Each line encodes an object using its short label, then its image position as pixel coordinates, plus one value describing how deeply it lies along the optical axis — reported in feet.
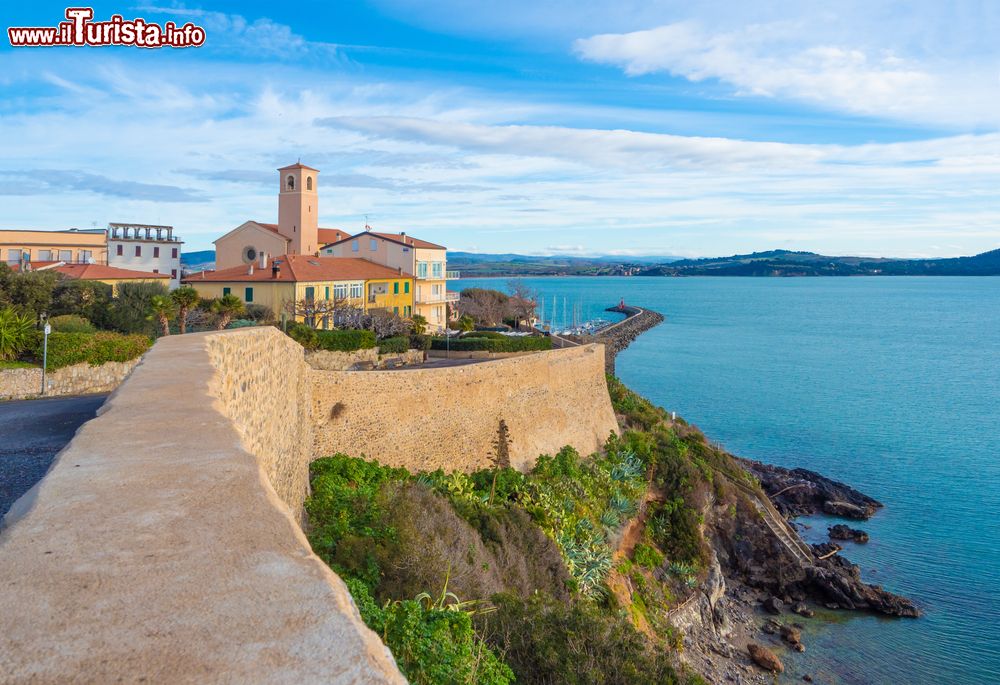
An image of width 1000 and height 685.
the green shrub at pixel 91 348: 65.57
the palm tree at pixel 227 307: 98.84
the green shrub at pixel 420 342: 123.54
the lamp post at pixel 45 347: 59.62
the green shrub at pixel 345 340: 102.58
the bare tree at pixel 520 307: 223.30
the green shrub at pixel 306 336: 99.35
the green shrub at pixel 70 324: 77.87
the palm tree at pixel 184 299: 89.15
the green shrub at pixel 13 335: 66.28
